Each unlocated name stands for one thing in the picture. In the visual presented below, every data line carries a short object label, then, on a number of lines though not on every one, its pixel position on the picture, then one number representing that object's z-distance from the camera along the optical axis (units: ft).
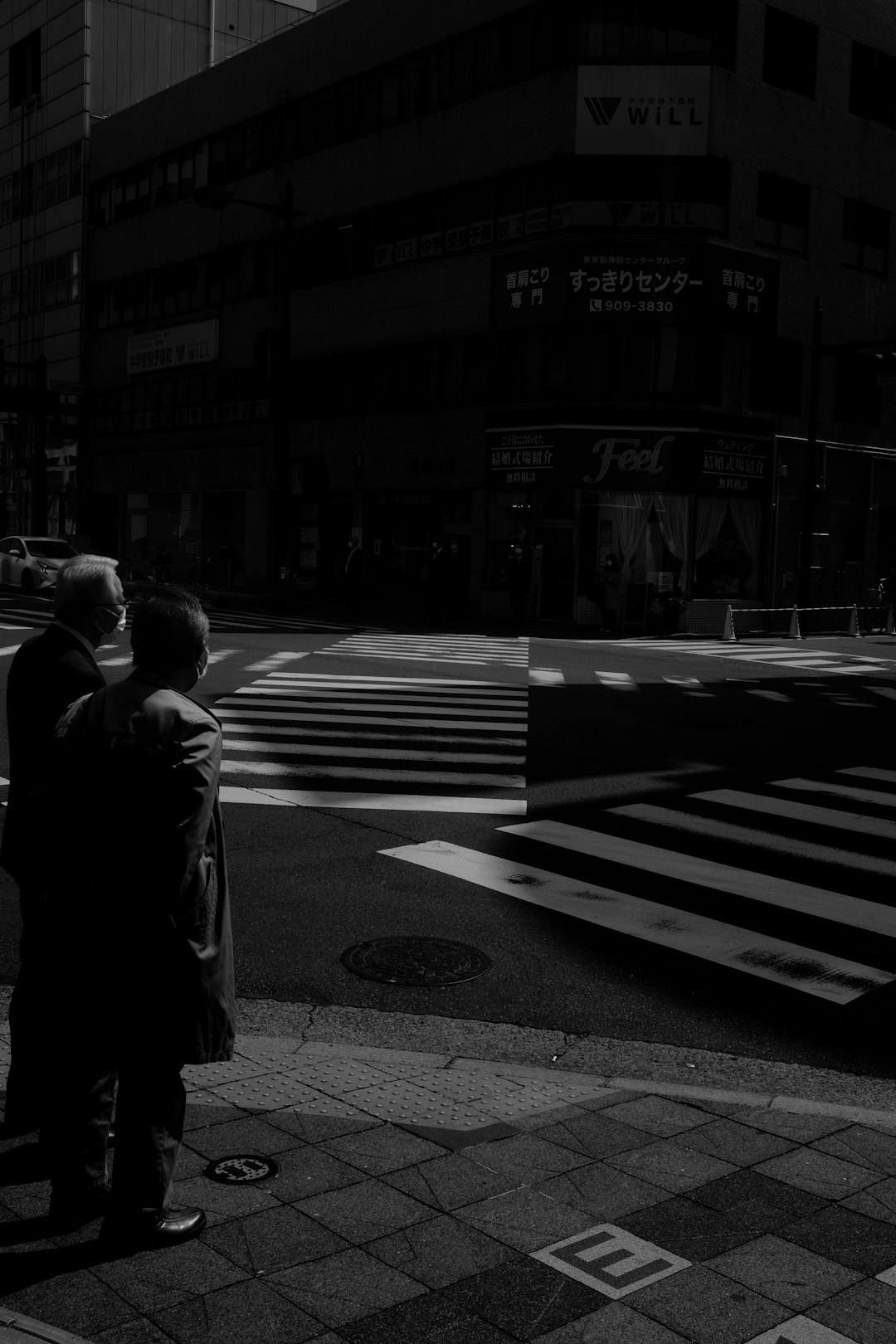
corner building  103.50
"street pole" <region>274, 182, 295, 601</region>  109.29
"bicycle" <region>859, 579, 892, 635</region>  111.04
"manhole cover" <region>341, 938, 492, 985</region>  20.71
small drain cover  13.28
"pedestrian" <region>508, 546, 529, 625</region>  103.30
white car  110.42
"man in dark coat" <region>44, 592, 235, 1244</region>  12.01
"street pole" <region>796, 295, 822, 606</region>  101.96
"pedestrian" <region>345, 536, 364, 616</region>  102.99
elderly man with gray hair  13.42
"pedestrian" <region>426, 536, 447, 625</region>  95.09
